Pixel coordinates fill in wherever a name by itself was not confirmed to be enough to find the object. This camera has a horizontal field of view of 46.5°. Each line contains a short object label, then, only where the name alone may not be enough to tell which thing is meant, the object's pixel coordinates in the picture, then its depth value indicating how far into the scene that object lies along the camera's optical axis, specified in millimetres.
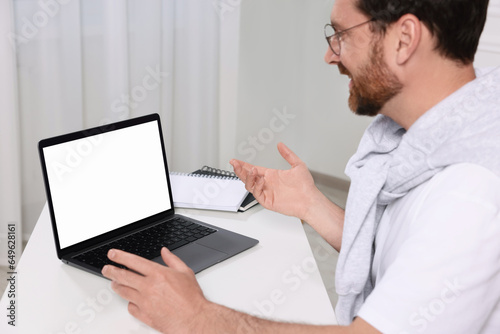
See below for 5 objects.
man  844
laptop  1158
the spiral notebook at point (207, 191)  1449
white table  989
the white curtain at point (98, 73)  2275
